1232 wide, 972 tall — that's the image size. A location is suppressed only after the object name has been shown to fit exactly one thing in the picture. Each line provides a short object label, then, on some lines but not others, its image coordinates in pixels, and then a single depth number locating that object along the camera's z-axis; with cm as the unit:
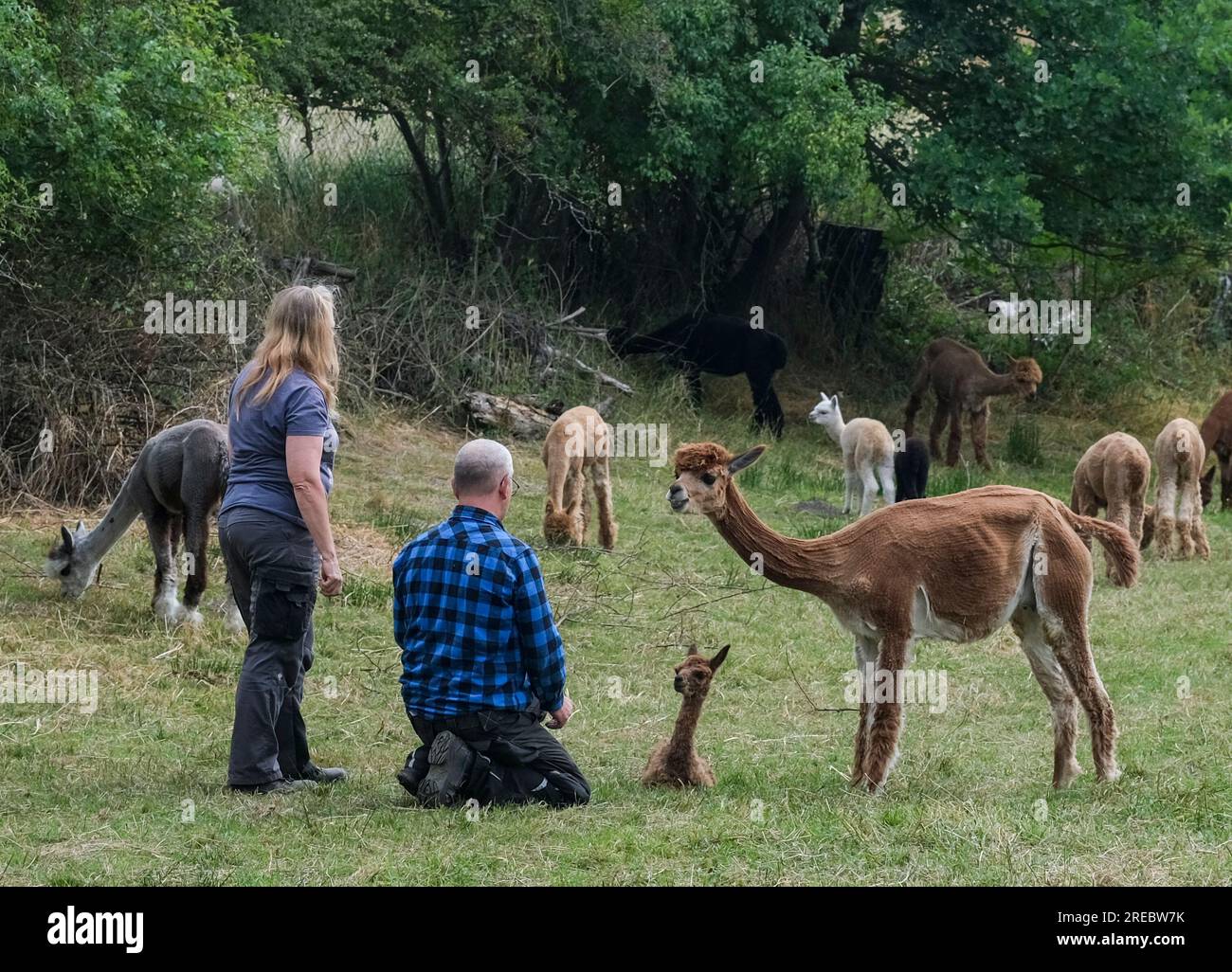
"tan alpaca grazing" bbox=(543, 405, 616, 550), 1302
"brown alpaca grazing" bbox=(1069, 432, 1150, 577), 1409
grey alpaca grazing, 1033
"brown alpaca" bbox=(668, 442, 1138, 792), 739
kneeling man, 658
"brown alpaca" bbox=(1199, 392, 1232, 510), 1756
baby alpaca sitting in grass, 733
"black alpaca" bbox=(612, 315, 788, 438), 2034
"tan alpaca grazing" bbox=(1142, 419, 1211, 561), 1477
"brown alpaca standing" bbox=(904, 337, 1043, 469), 1948
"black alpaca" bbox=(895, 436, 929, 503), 1569
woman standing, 681
